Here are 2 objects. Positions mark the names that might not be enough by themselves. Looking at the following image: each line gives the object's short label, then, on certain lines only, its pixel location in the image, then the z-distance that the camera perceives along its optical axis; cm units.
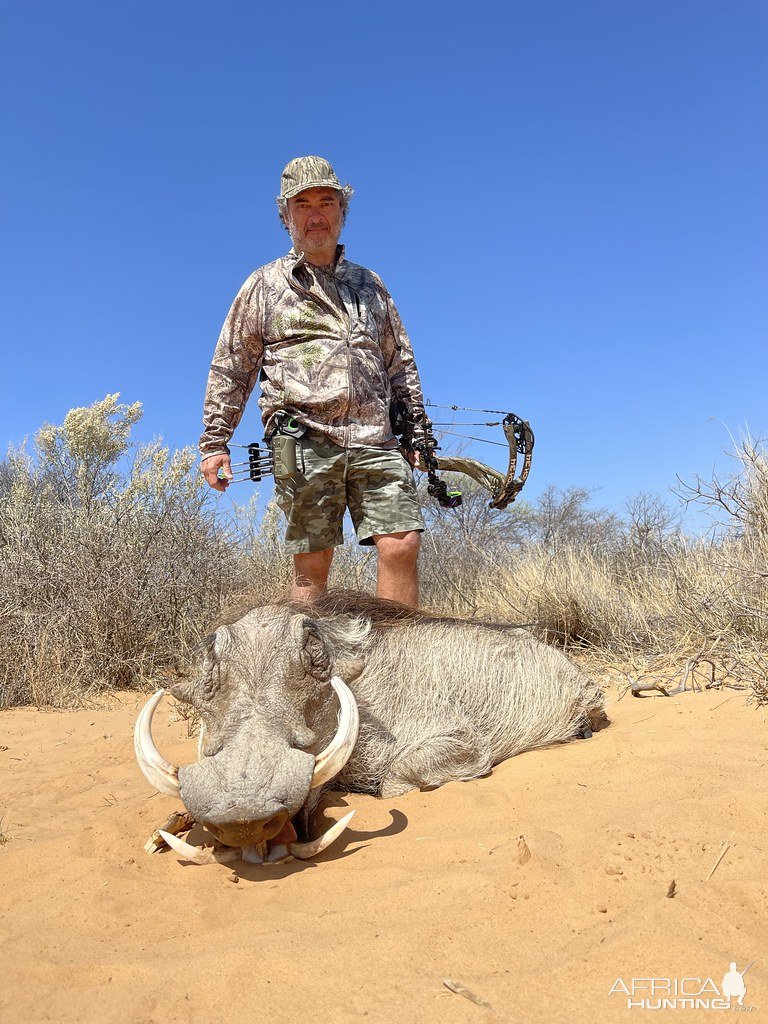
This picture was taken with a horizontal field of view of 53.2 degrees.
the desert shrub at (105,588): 584
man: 448
